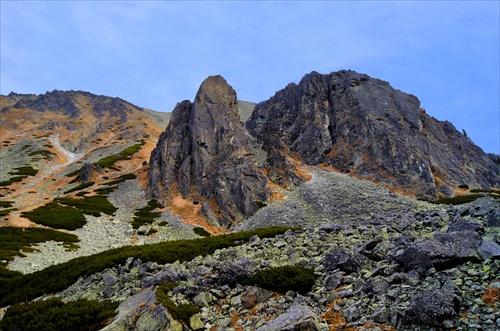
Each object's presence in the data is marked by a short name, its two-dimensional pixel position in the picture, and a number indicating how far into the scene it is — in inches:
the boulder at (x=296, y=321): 435.2
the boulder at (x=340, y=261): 593.3
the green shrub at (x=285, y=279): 579.8
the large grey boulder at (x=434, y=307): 390.0
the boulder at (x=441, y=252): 498.0
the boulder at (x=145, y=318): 502.6
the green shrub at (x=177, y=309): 526.4
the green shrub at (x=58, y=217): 2005.4
